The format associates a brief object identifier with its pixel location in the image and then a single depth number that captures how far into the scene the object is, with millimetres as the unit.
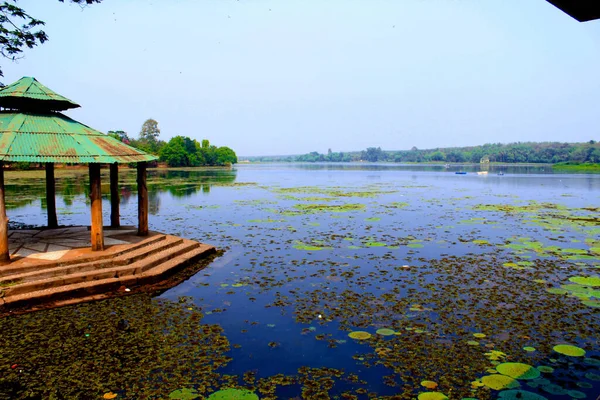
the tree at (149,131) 121250
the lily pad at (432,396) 4281
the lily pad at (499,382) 4512
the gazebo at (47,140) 7559
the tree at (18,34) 13172
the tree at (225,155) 120688
